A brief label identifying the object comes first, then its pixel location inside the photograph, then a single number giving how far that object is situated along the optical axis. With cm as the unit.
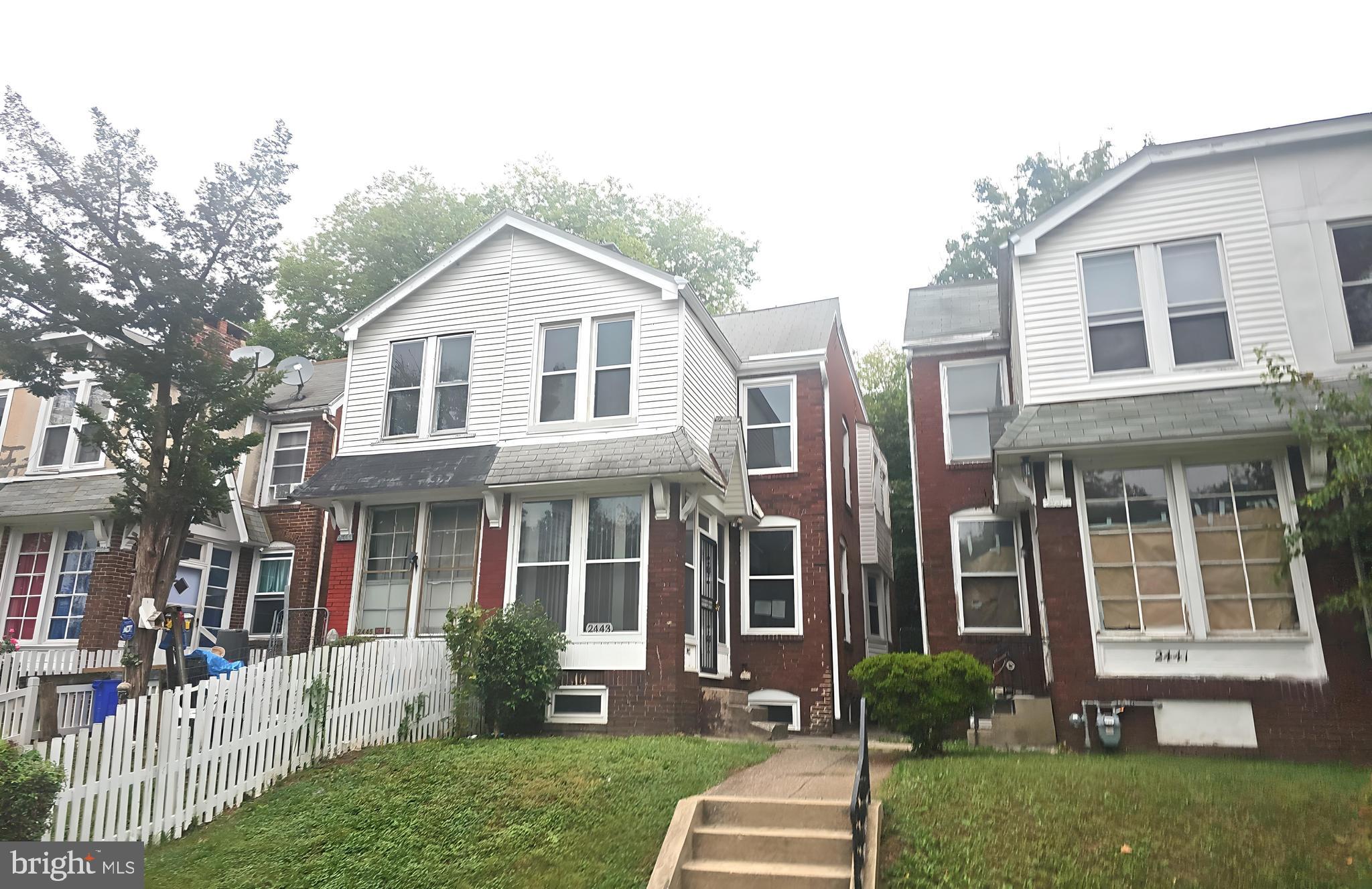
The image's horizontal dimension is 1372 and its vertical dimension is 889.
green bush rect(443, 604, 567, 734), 1161
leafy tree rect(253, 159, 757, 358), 3384
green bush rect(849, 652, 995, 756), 962
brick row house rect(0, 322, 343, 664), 1758
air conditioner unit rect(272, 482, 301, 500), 2077
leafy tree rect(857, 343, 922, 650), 2748
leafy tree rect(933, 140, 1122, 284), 3291
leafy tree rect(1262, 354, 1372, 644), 944
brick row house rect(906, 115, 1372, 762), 1041
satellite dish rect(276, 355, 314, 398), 2080
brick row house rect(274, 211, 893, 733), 1281
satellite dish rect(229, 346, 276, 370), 1903
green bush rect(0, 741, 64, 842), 626
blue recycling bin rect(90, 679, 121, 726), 1281
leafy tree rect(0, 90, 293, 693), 1234
